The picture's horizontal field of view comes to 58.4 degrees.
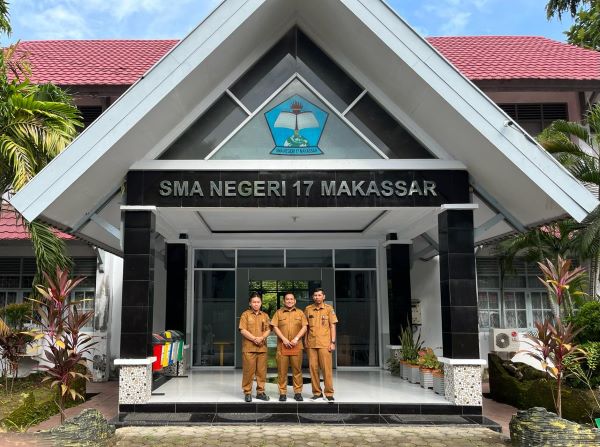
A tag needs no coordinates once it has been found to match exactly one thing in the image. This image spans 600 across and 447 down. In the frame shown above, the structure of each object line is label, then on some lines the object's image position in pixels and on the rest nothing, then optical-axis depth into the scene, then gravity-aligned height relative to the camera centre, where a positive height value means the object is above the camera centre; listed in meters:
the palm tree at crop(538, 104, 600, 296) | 10.62 +2.99
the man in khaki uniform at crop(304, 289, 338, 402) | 8.34 -0.49
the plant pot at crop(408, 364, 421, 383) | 10.19 -1.25
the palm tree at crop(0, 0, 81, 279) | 8.77 +2.88
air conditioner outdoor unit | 13.73 -0.83
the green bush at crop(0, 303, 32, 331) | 11.73 -0.09
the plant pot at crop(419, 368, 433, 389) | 9.52 -1.24
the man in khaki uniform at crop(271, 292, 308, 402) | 8.29 -0.49
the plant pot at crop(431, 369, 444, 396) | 8.99 -1.24
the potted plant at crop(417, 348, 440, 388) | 9.55 -1.06
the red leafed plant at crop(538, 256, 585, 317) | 7.24 +0.42
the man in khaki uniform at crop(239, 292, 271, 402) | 8.34 -0.57
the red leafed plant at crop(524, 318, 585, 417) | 7.05 -0.49
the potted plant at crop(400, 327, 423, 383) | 10.26 -0.96
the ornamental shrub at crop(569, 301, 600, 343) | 8.85 -0.25
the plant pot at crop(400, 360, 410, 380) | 10.66 -1.24
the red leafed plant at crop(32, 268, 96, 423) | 6.82 -0.28
